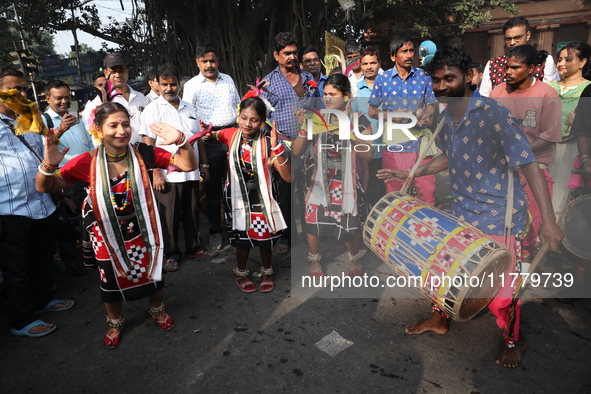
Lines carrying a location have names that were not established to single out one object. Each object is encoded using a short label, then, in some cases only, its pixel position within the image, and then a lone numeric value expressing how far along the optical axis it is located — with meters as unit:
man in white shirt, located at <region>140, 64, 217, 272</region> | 3.65
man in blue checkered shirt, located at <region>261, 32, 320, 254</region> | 4.02
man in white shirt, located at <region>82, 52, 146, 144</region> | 3.96
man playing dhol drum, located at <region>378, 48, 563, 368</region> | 2.18
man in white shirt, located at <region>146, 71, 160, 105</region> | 4.51
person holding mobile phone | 3.65
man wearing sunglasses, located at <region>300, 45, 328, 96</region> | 4.46
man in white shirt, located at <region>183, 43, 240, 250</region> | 4.20
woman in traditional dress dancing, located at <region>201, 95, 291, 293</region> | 3.04
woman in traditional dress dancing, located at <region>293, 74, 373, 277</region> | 3.40
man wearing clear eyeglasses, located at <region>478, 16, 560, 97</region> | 3.82
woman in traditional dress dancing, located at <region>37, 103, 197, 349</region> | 2.42
